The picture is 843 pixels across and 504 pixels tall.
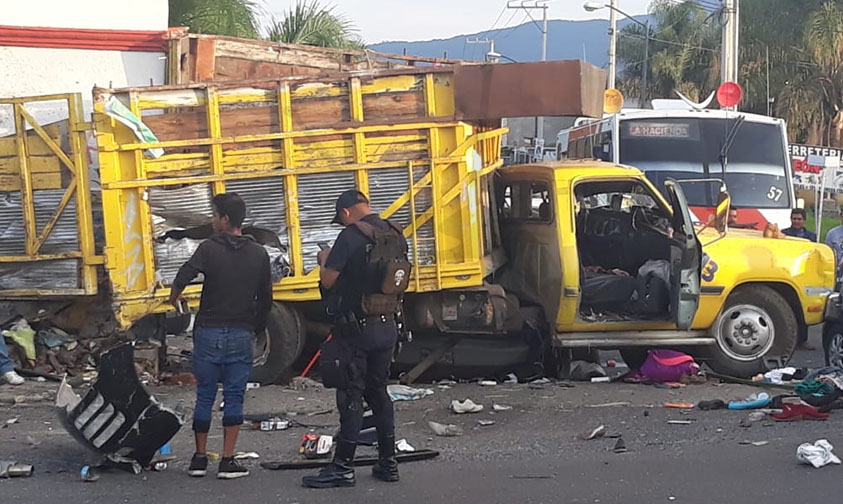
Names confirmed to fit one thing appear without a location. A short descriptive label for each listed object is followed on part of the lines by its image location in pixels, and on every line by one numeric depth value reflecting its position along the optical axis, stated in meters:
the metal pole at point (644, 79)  45.63
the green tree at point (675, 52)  48.56
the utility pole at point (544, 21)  56.69
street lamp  39.44
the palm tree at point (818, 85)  39.12
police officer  6.43
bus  15.02
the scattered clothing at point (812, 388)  8.09
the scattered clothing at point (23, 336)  9.80
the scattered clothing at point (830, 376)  8.16
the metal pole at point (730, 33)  23.56
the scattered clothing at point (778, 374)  9.55
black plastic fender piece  6.68
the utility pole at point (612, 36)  39.59
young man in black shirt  6.64
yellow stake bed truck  9.28
